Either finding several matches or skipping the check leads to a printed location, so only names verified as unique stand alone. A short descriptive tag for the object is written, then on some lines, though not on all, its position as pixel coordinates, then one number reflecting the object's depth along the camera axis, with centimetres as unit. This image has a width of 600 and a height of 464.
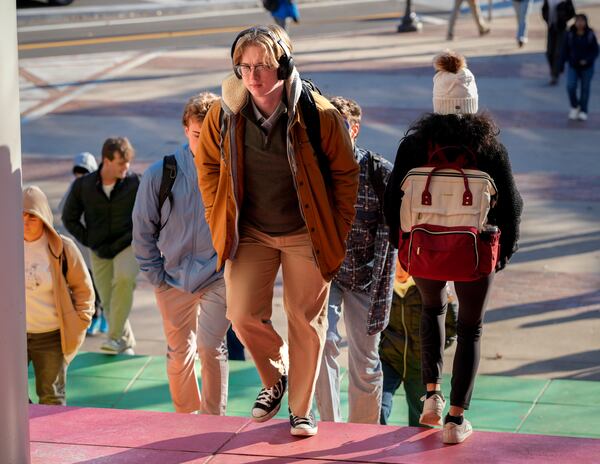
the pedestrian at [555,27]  3791
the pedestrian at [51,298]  1445
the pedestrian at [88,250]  1987
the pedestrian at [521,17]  4416
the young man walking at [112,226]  1841
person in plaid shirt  1274
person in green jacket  1349
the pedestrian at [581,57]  3375
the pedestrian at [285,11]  4328
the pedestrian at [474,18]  4597
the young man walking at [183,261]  1373
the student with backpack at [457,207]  1045
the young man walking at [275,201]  1017
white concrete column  905
